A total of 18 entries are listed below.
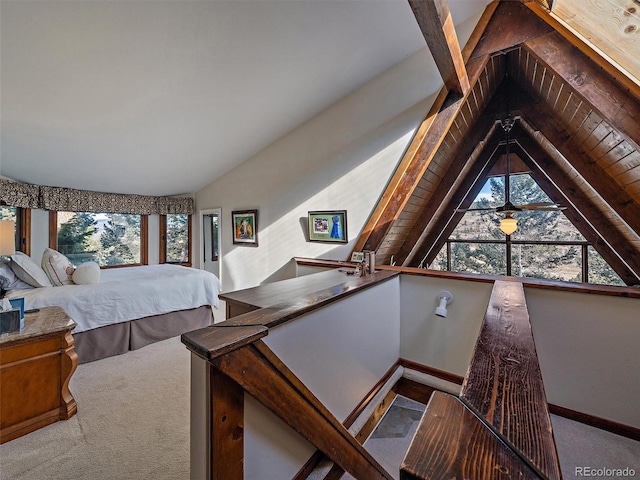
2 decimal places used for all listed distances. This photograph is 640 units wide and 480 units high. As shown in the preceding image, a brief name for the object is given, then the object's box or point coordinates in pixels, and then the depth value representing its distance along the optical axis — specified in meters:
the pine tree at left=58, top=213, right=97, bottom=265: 4.31
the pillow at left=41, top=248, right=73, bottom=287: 2.79
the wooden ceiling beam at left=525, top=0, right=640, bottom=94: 1.63
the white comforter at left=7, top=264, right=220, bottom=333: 2.52
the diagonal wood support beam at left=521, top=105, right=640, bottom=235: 2.51
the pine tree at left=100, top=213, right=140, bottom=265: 4.76
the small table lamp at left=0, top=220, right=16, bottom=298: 2.13
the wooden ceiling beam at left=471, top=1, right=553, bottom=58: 2.04
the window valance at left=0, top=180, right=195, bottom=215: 3.71
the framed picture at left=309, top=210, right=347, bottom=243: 3.18
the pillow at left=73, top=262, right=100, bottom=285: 2.82
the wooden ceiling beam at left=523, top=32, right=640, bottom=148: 1.71
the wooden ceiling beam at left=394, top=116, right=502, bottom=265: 3.53
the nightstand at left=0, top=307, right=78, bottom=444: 1.67
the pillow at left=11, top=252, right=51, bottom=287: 2.60
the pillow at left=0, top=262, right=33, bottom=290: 2.51
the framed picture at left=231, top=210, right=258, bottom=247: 4.18
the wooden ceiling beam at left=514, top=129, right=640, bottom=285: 3.35
